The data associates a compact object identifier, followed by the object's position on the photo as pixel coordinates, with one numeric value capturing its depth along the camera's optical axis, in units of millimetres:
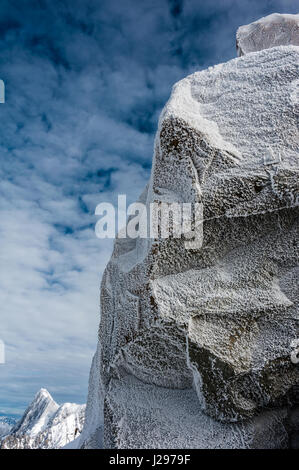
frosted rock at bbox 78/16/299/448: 4039
